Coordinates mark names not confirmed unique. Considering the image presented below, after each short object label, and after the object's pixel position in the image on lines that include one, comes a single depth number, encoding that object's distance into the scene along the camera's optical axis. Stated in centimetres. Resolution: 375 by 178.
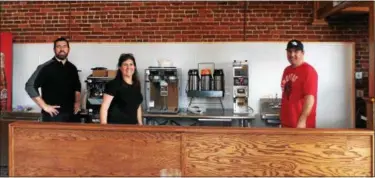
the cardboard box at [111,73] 484
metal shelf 470
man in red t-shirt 248
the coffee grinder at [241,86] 467
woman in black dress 241
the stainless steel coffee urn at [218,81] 477
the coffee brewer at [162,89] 478
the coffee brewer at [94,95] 475
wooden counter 163
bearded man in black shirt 296
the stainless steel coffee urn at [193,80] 483
